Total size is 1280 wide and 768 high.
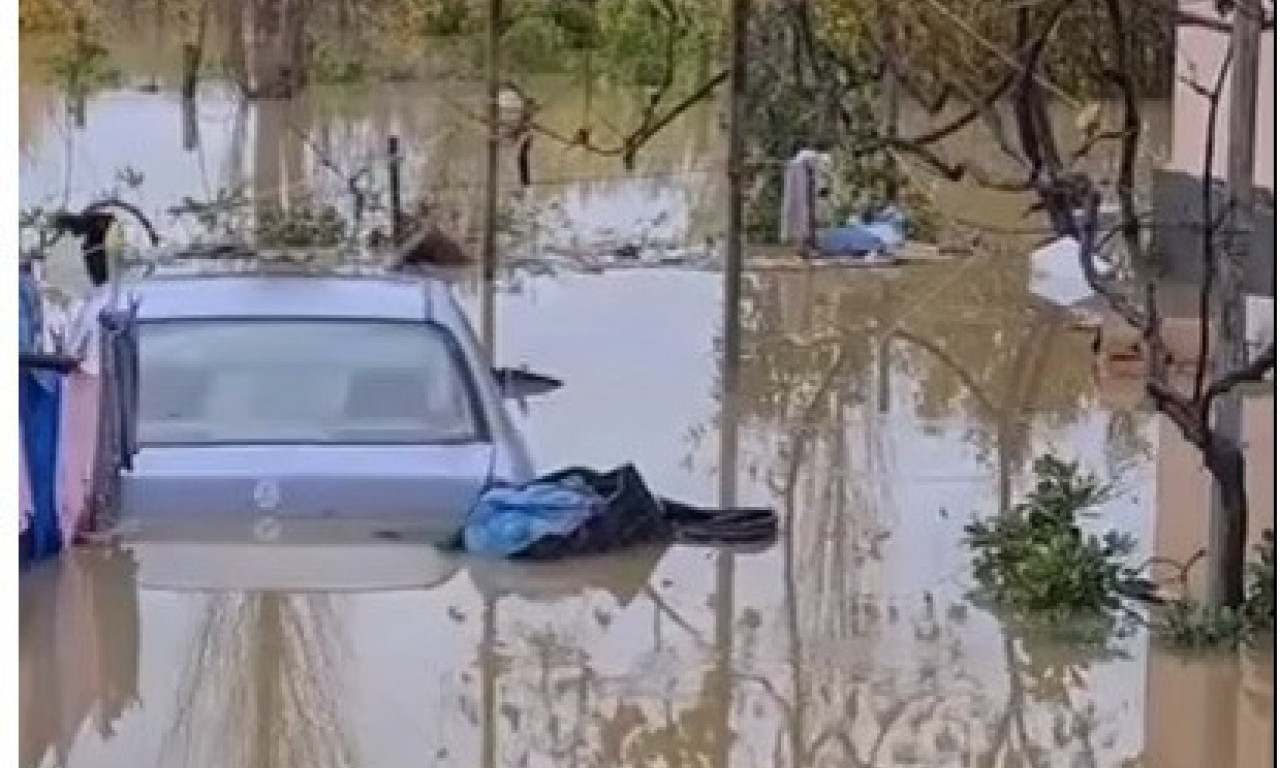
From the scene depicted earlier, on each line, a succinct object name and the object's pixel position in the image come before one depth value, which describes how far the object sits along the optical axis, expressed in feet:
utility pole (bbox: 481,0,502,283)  83.92
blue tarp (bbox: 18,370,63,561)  38.91
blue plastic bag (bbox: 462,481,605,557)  44.04
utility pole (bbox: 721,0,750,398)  71.51
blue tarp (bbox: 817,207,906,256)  88.07
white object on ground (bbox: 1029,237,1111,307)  77.51
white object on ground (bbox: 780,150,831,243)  89.71
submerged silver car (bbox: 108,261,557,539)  44.47
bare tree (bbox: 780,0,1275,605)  39.06
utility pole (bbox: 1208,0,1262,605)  38.70
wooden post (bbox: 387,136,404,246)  90.68
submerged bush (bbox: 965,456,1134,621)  40.81
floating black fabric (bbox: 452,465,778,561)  44.16
